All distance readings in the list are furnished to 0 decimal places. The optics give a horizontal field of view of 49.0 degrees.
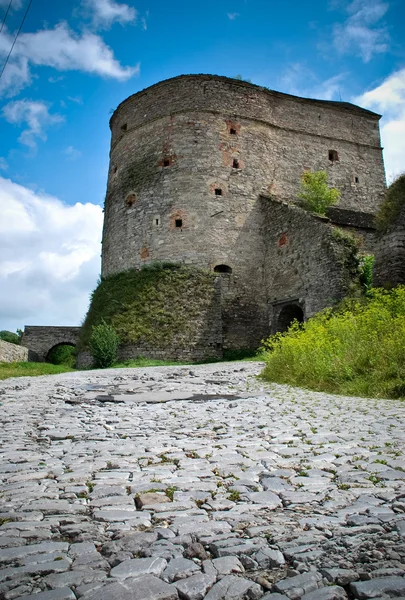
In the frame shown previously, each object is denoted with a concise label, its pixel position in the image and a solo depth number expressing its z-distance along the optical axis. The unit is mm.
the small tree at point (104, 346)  17312
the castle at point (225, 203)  18859
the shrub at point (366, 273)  15888
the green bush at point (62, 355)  30125
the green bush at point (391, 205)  13234
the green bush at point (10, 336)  47269
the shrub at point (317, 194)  21578
